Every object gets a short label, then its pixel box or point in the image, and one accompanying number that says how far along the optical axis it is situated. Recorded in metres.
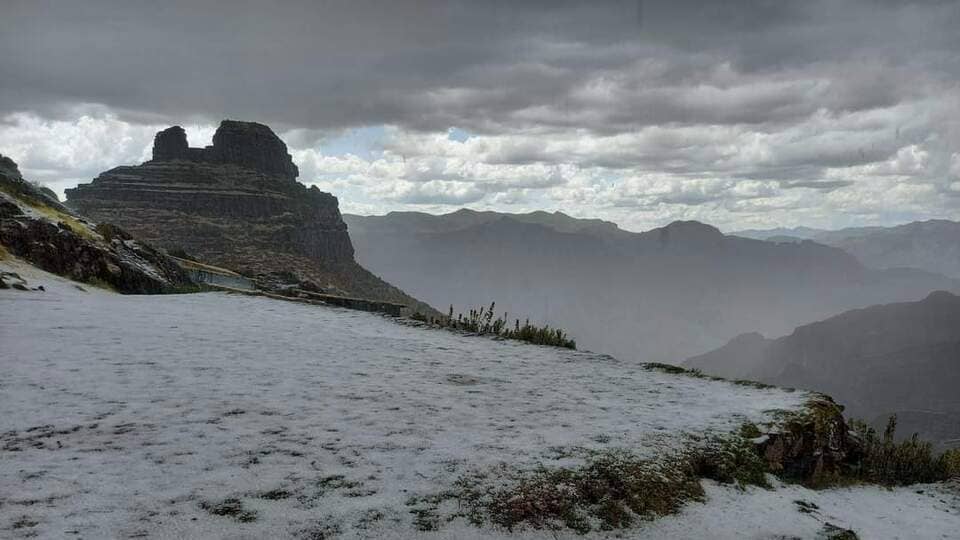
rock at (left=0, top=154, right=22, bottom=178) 45.34
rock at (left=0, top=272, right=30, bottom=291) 13.92
